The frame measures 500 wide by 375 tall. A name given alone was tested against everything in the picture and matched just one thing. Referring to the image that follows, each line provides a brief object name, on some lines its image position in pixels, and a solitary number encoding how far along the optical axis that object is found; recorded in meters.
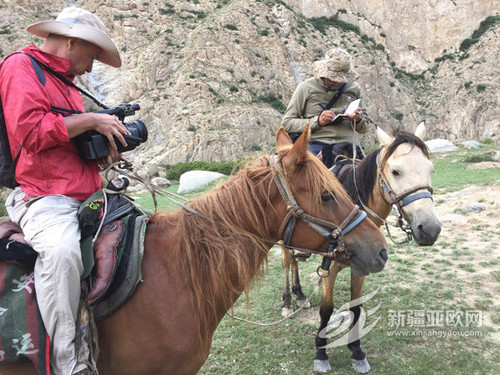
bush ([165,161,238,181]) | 21.69
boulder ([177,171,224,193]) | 15.89
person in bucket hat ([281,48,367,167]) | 4.17
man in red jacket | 1.65
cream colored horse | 2.95
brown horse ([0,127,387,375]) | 1.84
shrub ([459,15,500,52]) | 37.91
